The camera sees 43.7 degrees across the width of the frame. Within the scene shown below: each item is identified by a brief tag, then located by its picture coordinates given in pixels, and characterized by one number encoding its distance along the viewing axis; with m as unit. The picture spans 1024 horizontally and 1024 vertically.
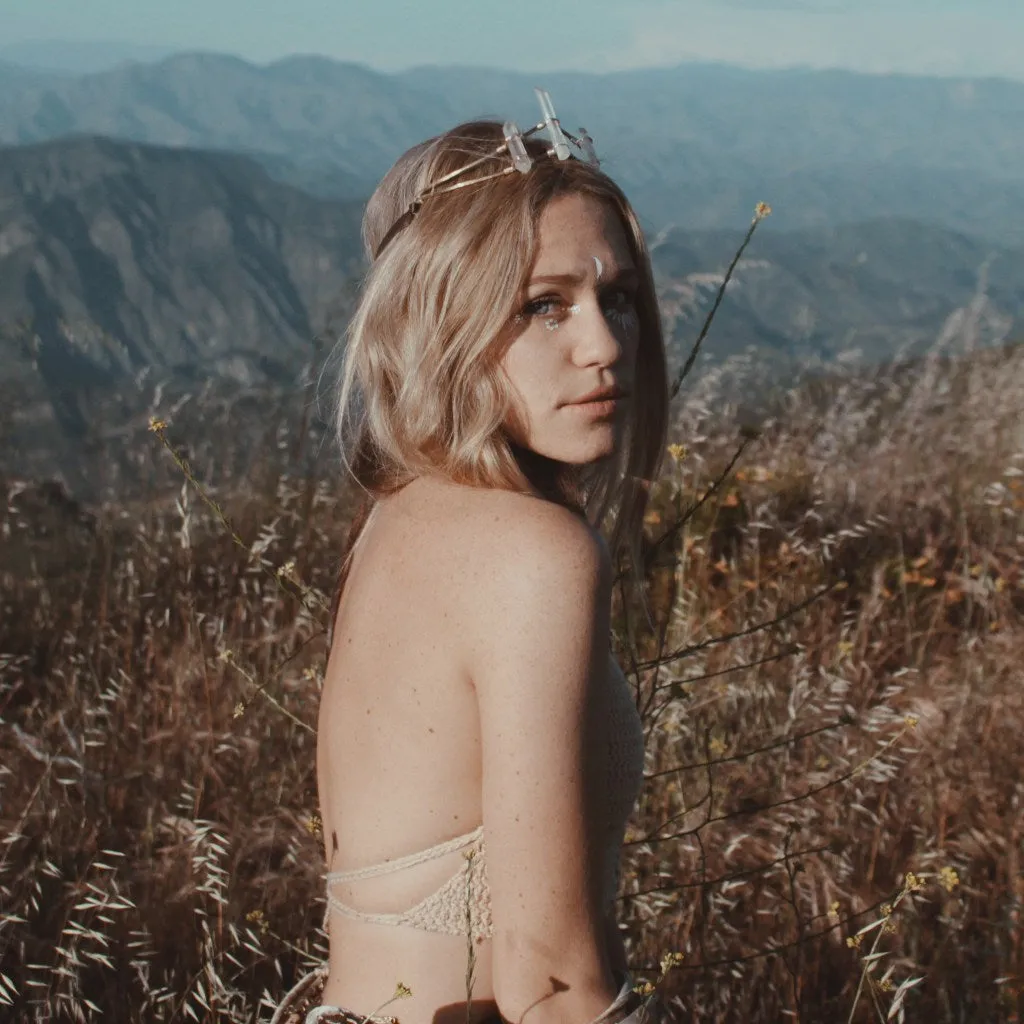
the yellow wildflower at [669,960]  1.58
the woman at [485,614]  1.47
